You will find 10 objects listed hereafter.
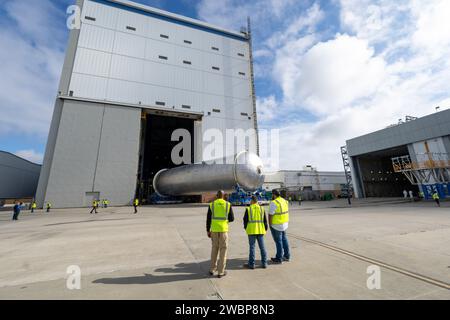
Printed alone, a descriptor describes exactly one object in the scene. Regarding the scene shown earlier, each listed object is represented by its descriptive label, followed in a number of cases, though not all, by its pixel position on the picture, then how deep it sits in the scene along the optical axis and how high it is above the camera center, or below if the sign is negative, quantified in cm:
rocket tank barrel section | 1880 +258
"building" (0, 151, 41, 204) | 3241 +537
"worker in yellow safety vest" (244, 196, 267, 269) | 402 -54
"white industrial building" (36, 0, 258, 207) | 2264 +1451
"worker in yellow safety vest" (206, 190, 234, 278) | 372 -51
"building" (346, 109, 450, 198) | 2367 +602
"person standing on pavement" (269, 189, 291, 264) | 430 -52
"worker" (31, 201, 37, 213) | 1926 +21
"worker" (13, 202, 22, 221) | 1330 -28
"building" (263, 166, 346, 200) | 4666 +459
